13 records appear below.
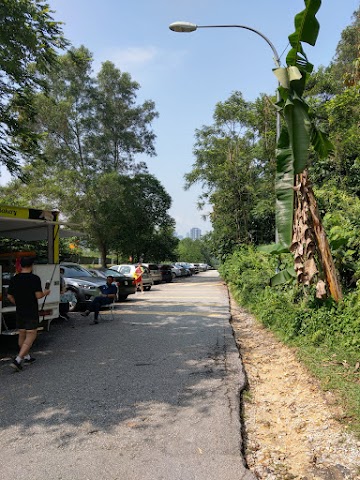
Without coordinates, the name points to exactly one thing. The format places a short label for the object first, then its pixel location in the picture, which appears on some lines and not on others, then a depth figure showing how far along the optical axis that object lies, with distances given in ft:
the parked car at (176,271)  134.60
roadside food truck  25.04
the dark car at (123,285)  53.93
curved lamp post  37.99
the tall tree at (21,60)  24.76
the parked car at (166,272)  105.42
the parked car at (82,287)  44.44
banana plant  22.29
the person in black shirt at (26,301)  21.66
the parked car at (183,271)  147.73
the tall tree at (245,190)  67.77
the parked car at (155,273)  93.15
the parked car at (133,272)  71.05
